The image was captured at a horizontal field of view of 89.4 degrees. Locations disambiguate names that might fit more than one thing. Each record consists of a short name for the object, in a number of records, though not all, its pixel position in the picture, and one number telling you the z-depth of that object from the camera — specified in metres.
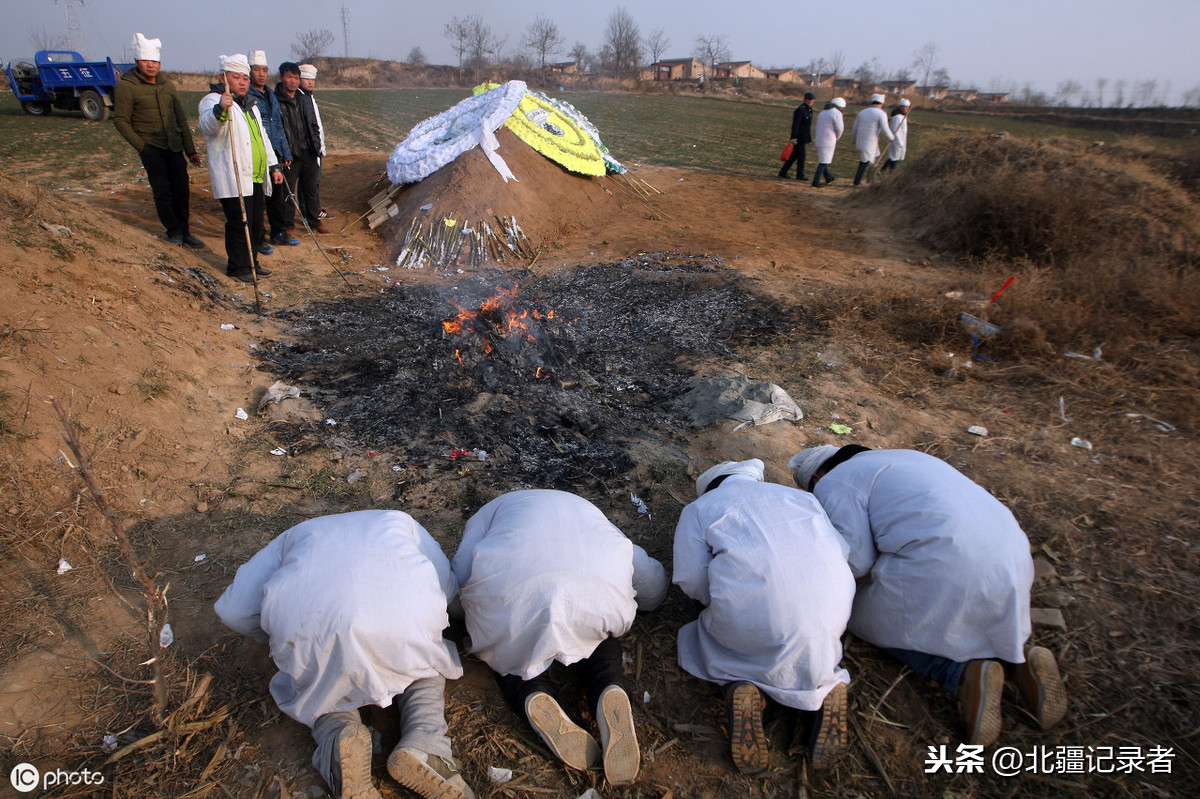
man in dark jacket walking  11.25
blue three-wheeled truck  15.78
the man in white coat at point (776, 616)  2.03
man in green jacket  5.52
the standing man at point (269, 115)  6.25
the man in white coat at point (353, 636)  1.87
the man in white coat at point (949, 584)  2.09
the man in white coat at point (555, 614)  2.03
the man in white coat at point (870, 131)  10.96
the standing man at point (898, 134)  11.08
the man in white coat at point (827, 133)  11.24
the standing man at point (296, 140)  6.72
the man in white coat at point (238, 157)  5.14
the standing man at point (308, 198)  6.98
